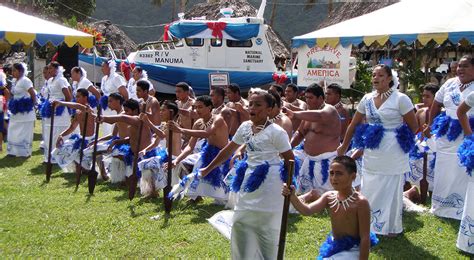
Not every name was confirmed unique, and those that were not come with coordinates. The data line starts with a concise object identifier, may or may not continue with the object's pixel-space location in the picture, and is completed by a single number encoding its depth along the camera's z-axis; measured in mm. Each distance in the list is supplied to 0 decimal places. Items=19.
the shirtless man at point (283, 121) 5120
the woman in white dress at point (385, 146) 5488
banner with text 11383
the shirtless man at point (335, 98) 7047
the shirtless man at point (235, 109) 7473
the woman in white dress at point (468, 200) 5047
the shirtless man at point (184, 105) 8289
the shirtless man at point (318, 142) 6531
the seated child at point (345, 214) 3799
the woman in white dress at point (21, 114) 10500
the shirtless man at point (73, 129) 8859
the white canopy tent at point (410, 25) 9203
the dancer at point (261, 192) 4195
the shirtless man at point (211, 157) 6781
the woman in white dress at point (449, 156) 6273
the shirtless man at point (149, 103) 8188
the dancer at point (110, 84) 10812
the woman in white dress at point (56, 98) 9938
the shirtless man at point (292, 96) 8312
